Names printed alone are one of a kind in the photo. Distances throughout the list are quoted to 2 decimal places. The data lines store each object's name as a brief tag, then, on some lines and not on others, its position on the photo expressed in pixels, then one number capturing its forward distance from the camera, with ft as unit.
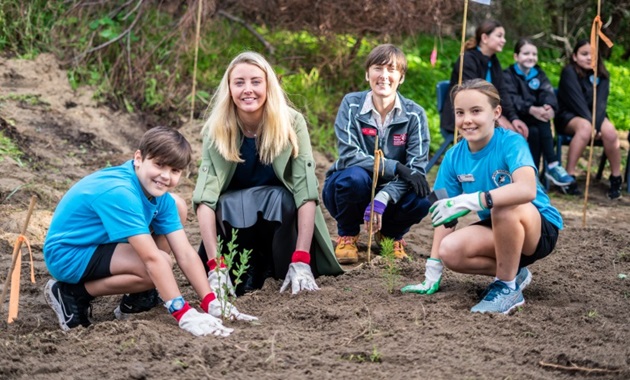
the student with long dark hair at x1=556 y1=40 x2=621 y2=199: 26.71
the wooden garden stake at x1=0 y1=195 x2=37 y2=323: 12.20
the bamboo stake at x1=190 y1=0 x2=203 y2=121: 23.91
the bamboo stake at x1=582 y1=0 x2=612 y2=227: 19.81
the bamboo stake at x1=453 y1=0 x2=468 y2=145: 19.63
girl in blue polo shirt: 12.43
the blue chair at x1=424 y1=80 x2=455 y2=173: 26.09
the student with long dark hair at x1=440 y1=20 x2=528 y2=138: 25.55
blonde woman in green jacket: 14.70
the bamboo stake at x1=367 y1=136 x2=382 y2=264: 15.62
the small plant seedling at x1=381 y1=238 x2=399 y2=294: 14.22
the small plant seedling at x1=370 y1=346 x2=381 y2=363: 10.74
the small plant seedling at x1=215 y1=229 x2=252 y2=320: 12.05
